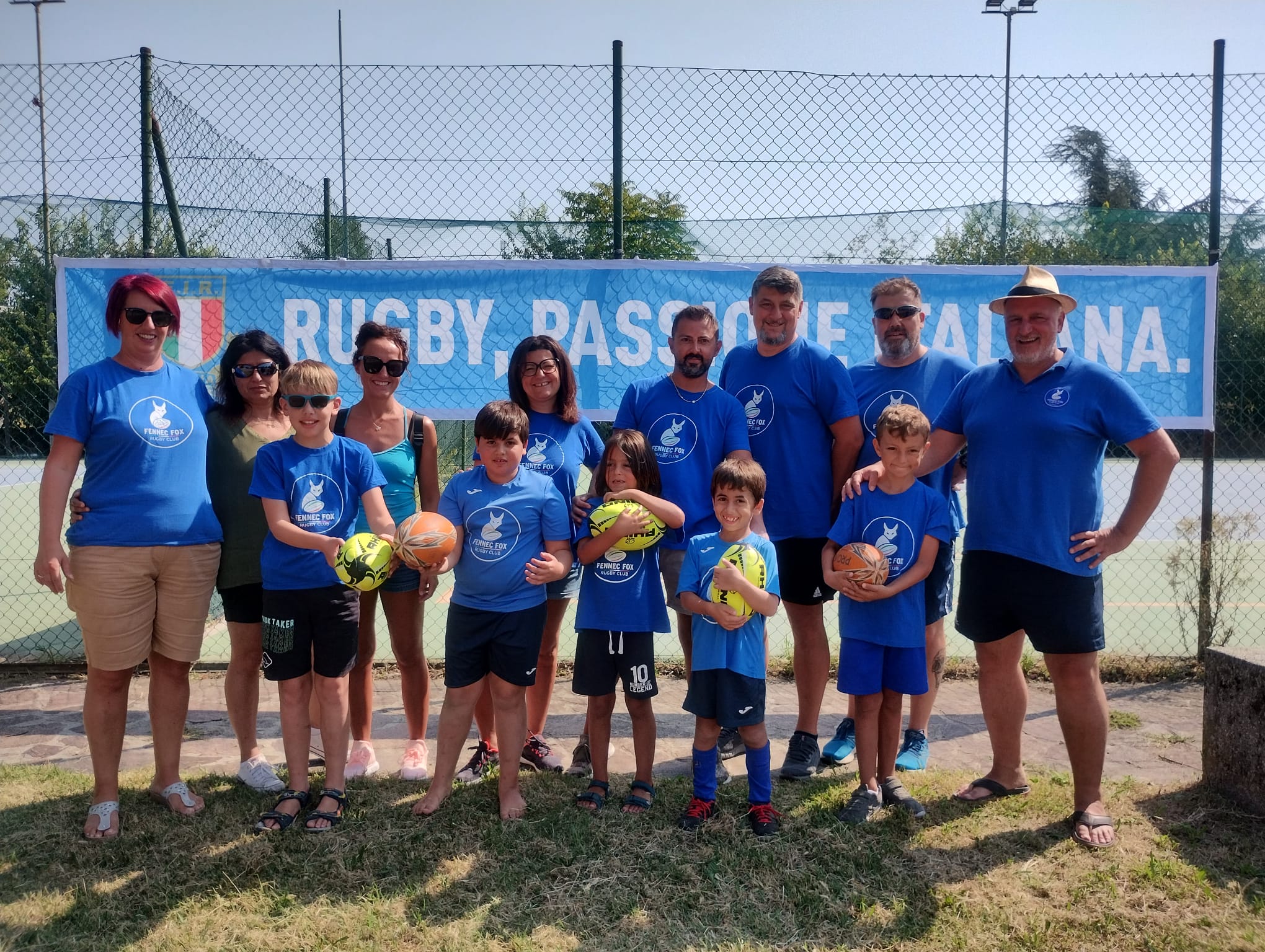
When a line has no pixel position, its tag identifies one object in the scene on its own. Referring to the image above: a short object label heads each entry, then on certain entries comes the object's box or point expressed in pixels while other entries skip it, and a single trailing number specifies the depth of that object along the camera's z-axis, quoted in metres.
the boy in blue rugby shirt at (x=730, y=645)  3.44
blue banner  5.55
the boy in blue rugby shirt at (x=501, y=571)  3.56
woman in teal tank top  3.91
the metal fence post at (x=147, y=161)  5.47
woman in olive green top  3.79
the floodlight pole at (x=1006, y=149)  5.68
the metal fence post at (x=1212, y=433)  5.57
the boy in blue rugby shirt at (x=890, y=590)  3.56
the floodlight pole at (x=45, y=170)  5.62
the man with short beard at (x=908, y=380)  4.06
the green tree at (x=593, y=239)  5.72
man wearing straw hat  3.43
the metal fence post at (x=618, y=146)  5.49
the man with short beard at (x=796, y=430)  3.99
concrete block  3.71
